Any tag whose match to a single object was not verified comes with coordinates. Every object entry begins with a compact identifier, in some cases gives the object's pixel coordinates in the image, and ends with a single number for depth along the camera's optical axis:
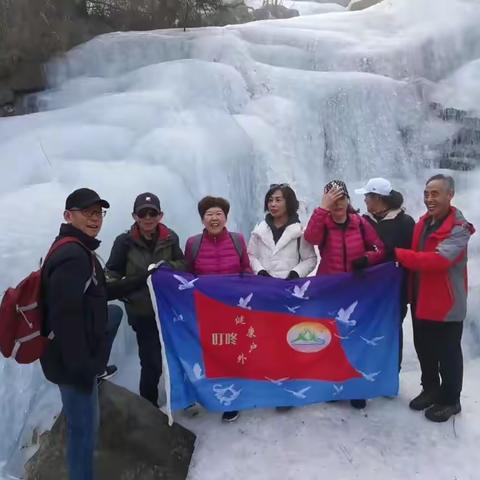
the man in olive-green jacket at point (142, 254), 2.88
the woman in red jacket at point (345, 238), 3.07
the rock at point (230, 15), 10.17
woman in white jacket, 3.12
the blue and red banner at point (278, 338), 3.08
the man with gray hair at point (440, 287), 2.90
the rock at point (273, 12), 14.14
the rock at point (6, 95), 6.93
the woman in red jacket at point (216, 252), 3.09
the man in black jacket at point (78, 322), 2.07
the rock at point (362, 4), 13.49
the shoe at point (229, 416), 3.22
